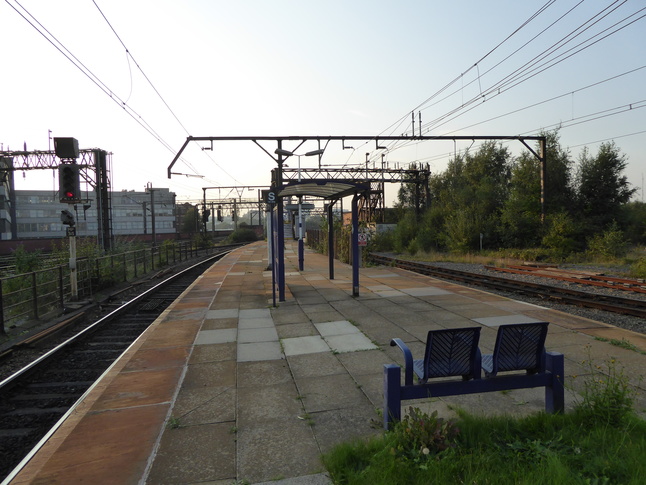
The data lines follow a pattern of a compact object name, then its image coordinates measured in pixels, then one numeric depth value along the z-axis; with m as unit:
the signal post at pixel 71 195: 12.07
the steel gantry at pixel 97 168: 25.50
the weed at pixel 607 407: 3.77
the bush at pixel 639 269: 15.11
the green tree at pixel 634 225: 31.00
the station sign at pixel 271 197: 11.27
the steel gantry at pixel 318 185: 10.97
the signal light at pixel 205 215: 41.84
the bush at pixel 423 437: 3.34
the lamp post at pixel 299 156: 17.74
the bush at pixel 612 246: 22.53
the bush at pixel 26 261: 16.19
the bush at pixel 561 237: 24.73
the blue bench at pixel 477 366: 3.91
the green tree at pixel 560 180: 30.94
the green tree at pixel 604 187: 30.39
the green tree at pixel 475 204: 30.17
